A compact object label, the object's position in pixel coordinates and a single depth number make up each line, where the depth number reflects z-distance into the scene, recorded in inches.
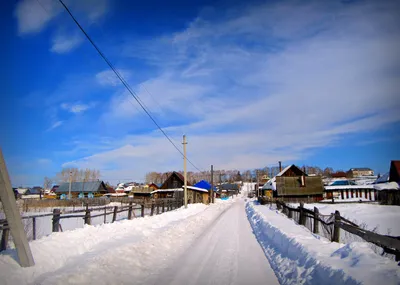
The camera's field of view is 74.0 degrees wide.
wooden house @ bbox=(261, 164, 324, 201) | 1950.1
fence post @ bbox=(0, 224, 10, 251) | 288.7
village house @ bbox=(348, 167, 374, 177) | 6865.2
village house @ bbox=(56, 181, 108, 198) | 3230.8
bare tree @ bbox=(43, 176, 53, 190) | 4981.8
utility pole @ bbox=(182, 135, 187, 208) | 1212.5
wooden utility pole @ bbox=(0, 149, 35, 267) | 235.9
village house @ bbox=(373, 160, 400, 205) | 1403.8
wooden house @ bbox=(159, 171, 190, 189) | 2252.7
